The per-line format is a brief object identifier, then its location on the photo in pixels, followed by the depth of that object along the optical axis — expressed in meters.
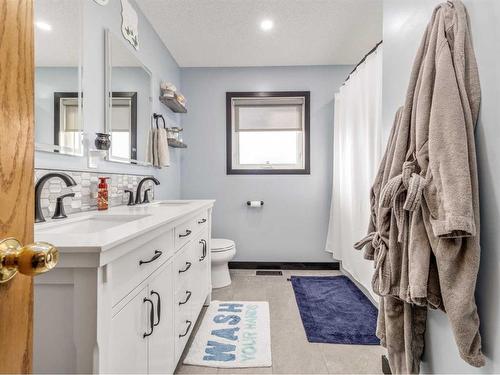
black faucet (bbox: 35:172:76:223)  1.06
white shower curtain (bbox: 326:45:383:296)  2.15
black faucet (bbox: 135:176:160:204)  1.90
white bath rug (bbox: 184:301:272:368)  1.50
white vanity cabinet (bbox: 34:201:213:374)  0.66
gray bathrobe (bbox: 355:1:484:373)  0.73
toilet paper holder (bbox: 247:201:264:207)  3.04
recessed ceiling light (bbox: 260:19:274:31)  2.22
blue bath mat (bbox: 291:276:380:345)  1.74
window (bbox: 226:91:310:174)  3.09
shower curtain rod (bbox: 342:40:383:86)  2.02
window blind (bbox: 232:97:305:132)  3.13
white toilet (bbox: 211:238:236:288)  2.43
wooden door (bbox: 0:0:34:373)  0.37
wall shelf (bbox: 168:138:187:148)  2.56
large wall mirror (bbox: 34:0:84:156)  1.16
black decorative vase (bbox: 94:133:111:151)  1.51
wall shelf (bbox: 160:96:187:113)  2.46
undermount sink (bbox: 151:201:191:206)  2.17
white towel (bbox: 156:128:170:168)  2.30
